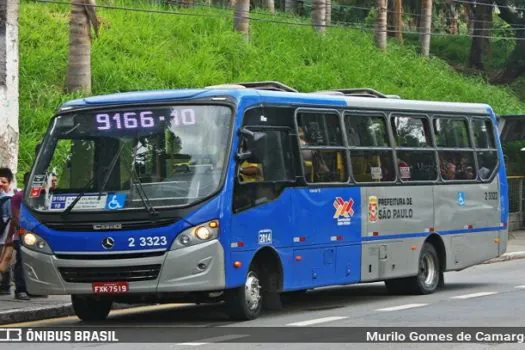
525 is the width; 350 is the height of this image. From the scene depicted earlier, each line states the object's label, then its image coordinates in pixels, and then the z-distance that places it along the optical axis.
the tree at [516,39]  51.56
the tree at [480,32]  51.97
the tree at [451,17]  59.42
